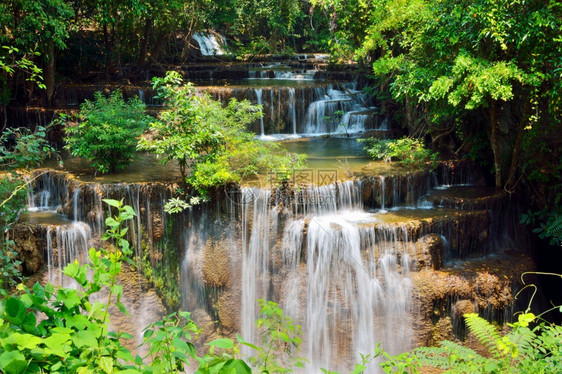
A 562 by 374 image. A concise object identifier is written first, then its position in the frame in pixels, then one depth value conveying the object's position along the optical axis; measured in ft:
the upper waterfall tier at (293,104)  48.32
